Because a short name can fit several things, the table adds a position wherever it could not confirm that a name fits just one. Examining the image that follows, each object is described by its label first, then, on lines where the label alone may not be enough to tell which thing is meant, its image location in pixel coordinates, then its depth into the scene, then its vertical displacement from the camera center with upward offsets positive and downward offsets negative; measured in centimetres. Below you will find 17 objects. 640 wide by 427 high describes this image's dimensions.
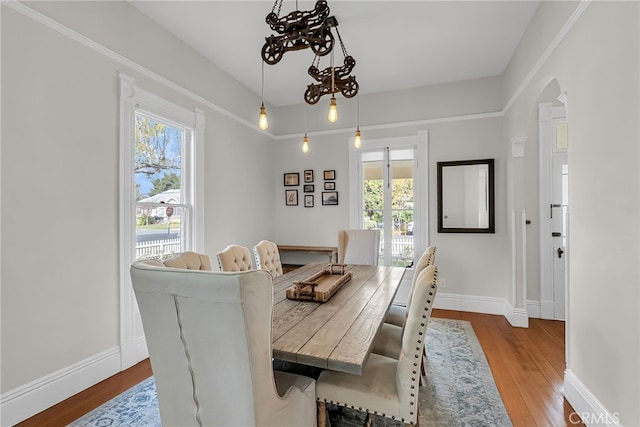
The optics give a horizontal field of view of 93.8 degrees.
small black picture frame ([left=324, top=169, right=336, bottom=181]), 462 +60
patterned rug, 186 -129
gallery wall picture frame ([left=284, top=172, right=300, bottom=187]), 484 +56
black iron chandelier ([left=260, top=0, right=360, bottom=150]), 188 +116
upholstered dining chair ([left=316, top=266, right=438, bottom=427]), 133 -82
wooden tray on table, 197 -53
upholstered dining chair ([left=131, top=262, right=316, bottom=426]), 104 -48
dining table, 125 -58
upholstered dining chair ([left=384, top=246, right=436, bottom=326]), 208 -83
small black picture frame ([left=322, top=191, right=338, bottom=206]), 462 +24
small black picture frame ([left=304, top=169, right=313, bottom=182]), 475 +61
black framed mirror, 388 +22
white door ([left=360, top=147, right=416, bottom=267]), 430 +20
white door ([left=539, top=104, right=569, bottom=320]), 359 +7
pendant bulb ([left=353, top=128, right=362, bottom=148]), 298 +74
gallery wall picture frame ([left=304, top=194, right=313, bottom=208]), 475 +21
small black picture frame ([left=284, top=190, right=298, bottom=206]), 485 +27
